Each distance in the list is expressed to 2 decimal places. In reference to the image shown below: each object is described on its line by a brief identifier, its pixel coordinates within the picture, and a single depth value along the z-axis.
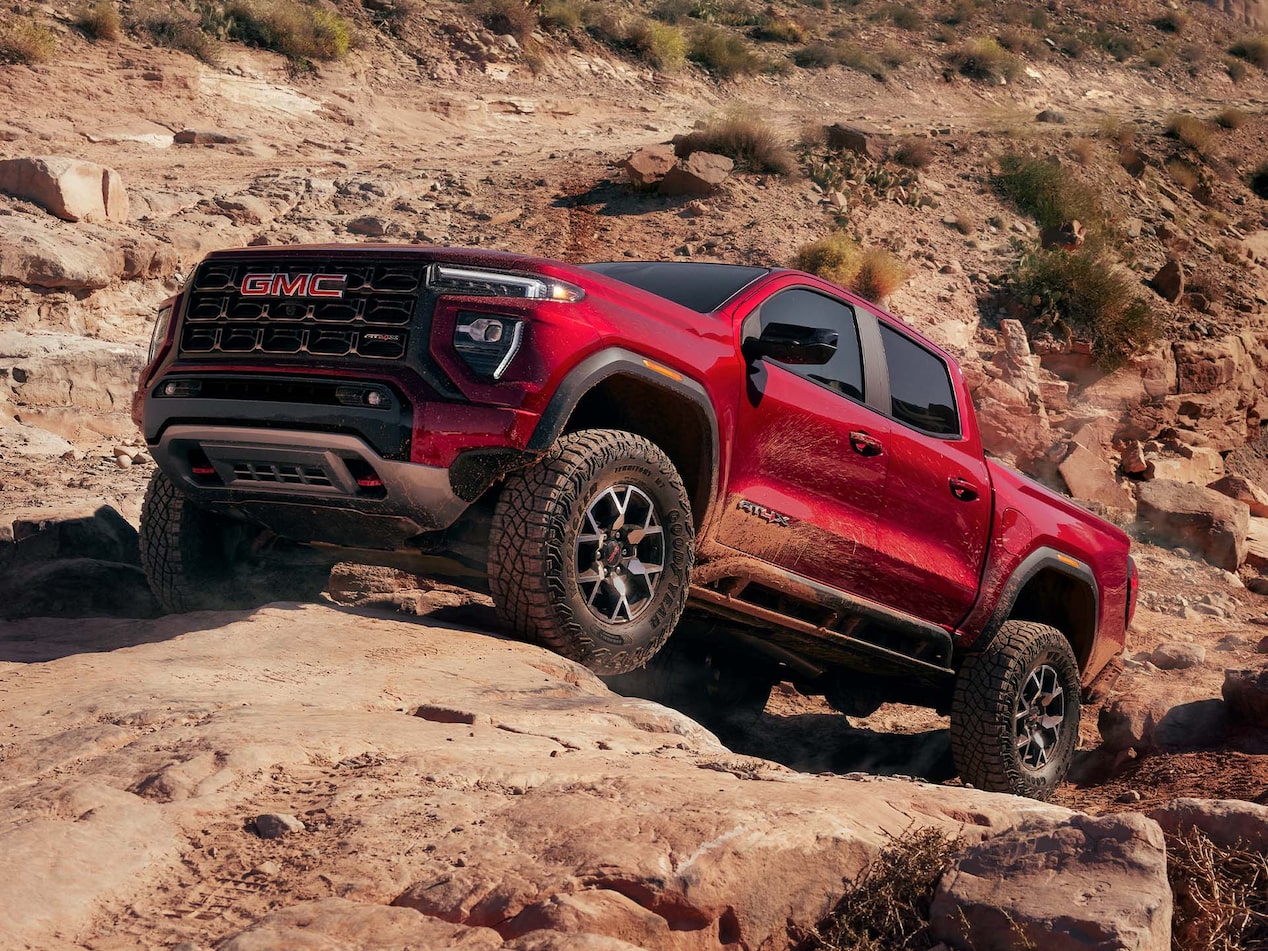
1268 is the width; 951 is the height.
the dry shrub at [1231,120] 30.86
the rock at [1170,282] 21.03
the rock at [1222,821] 3.27
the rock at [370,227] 15.76
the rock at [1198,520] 15.72
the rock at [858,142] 21.77
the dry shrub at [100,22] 20.52
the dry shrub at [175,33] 21.16
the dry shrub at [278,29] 22.58
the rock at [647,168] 18.62
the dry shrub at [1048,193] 21.92
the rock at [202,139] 18.30
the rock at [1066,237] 20.92
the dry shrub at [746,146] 20.23
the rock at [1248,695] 7.43
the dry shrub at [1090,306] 18.75
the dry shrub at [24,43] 18.70
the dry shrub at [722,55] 30.56
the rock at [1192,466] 17.98
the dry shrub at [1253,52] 46.44
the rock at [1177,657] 10.60
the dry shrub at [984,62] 36.89
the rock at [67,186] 12.59
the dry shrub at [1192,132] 27.94
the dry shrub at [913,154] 21.86
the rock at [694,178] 18.78
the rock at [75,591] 5.66
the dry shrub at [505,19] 26.81
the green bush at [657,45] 29.36
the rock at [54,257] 11.30
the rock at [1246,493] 17.94
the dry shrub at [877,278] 17.61
